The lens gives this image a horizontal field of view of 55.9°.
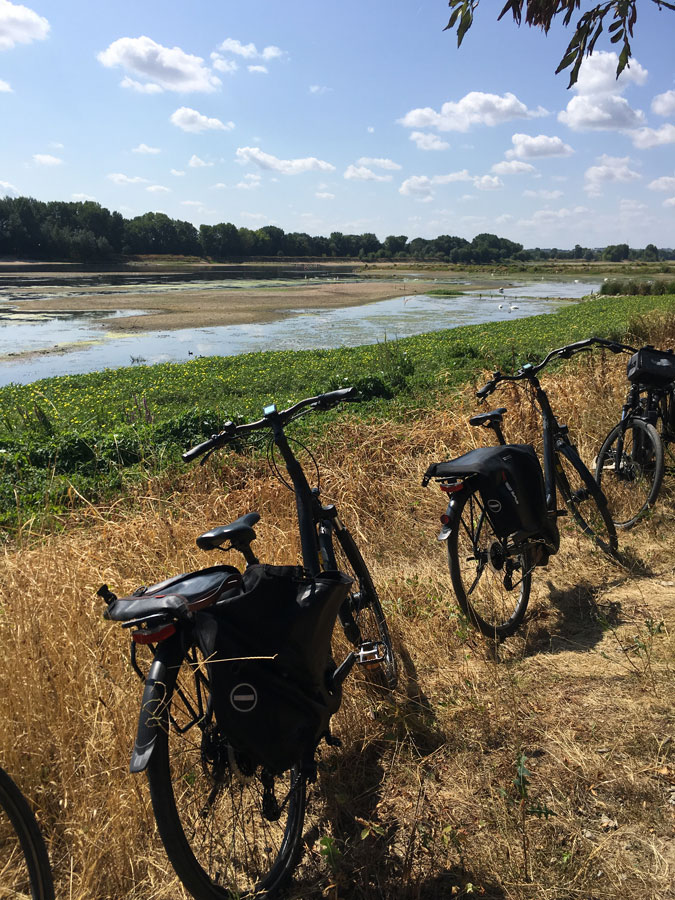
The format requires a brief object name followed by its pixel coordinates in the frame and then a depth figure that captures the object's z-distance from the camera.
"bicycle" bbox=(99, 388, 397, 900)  1.75
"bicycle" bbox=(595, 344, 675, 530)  4.93
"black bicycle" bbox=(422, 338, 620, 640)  3.34
